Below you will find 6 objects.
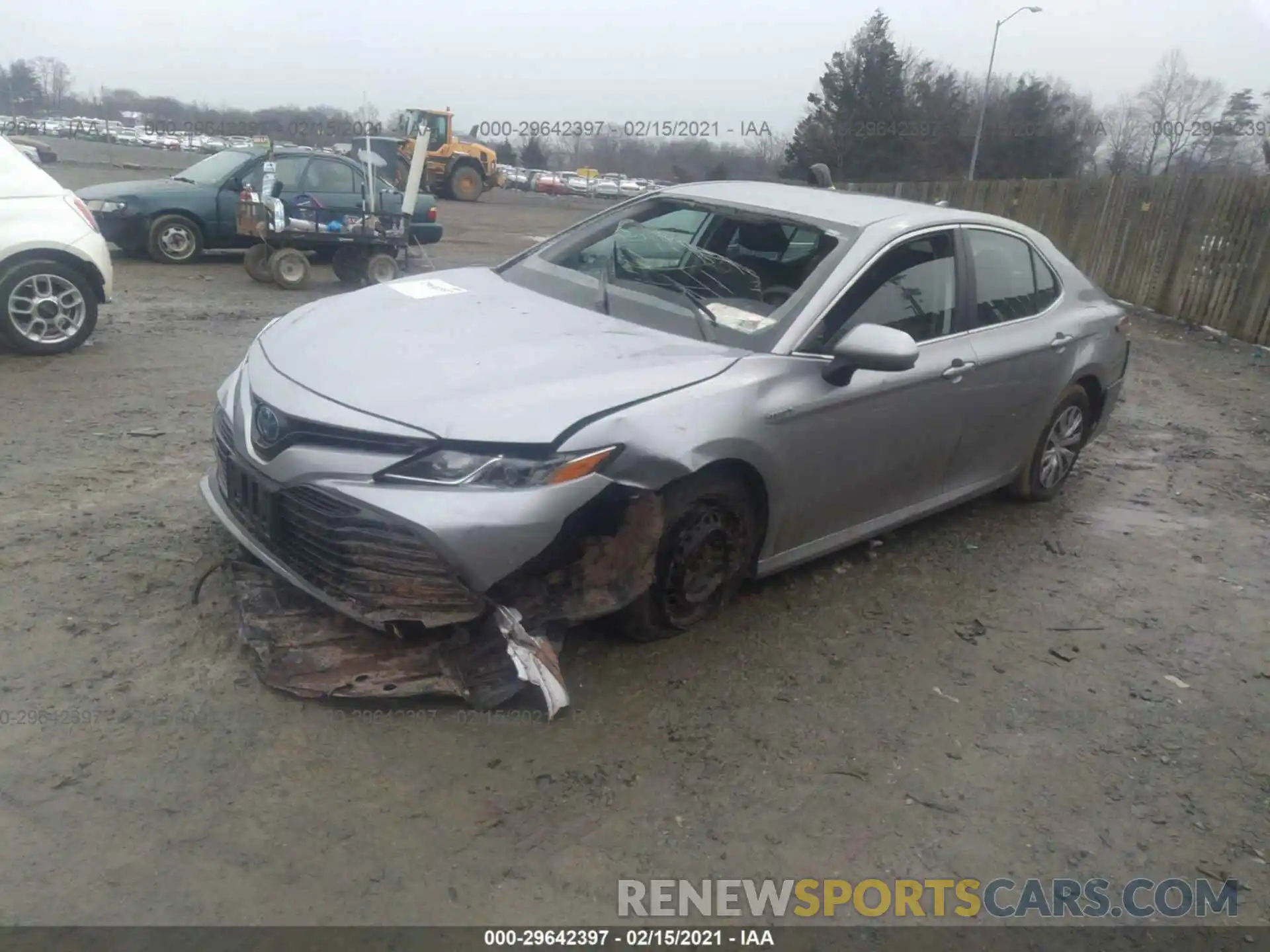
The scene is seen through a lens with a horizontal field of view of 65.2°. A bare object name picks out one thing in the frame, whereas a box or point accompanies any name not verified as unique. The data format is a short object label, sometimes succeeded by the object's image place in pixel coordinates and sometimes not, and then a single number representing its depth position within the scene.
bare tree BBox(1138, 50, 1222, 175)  28.66
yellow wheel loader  30.56
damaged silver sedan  3.08
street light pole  36.41
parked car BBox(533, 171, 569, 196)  42.84
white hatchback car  6.88
